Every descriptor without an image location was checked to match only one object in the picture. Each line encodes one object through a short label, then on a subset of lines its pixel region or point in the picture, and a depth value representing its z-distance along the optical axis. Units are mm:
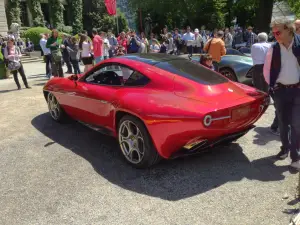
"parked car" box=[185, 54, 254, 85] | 8594
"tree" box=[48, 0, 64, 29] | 30156
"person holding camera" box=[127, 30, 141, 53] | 13273
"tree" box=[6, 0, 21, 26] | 26078
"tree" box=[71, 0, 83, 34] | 34716
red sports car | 3621
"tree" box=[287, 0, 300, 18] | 28500
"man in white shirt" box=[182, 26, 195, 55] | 17297
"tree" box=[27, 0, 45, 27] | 27712
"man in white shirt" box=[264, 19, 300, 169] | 3758
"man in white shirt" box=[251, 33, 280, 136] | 6266
